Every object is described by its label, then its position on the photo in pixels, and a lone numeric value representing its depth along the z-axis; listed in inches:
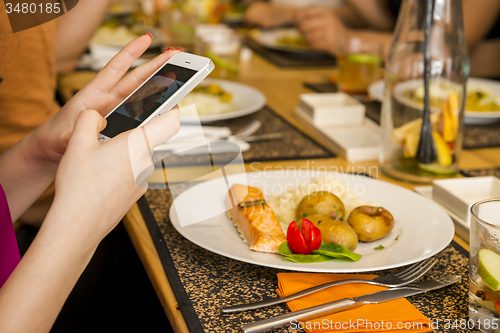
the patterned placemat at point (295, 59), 77.6
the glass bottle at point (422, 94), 36.5
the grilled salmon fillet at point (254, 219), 24.2
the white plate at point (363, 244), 22.9
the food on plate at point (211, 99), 52.4
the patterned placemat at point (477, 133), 44.7
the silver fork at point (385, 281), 21.0
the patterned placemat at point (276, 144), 41.1
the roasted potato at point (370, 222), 25.6
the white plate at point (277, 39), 84.4
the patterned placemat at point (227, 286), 20.8
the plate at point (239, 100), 48.2
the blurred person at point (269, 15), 119.6
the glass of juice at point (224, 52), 64.6
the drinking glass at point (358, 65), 60.2
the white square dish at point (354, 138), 41.2
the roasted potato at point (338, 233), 24.2
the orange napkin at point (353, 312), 19.8
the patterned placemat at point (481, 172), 38.0
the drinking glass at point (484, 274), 19.3
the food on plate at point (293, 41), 88.8
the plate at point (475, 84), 37.9
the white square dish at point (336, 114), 48.1
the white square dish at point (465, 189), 31.4
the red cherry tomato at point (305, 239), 23.5
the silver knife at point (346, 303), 19.5
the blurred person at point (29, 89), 37.7
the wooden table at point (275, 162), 23.7
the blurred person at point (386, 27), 74.9
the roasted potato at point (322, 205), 26.8
